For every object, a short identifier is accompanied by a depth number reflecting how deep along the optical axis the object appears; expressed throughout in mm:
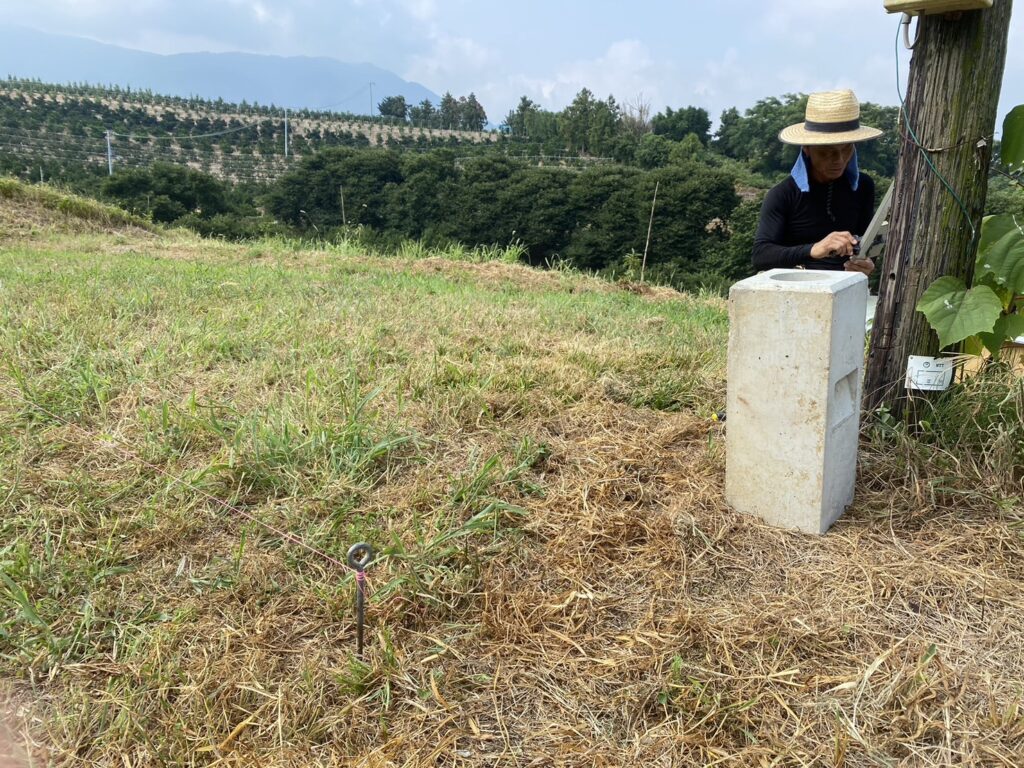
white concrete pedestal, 1948
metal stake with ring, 1689
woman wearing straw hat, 2668
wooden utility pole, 2217
